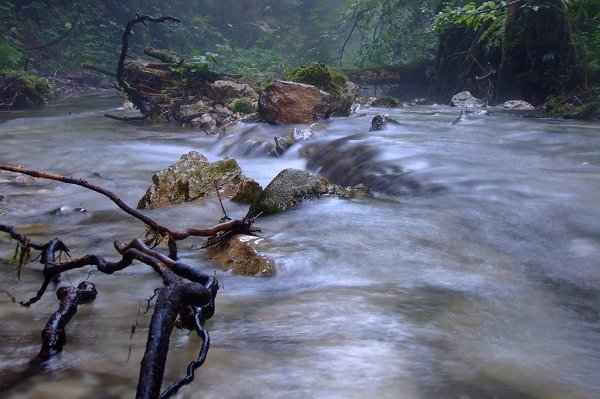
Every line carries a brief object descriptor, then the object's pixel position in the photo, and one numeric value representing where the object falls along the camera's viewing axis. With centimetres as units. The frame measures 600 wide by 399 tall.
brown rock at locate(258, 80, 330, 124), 905
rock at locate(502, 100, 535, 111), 1038
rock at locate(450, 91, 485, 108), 1209
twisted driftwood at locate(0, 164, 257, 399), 131
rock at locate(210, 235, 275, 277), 289
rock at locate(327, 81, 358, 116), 998
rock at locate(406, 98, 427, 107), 1385
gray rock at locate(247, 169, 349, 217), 425
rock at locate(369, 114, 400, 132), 818
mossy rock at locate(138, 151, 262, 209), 467
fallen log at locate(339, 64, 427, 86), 1543
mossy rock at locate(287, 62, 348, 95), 1006
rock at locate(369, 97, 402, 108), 1290
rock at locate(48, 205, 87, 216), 438
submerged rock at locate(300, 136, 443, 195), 508
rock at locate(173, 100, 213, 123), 1049
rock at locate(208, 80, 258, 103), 1102
